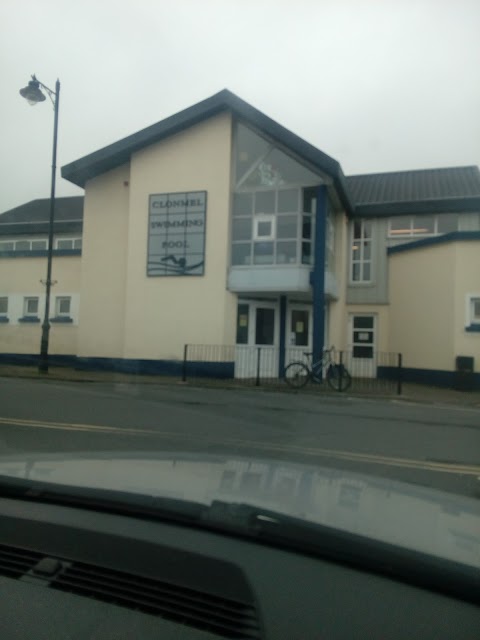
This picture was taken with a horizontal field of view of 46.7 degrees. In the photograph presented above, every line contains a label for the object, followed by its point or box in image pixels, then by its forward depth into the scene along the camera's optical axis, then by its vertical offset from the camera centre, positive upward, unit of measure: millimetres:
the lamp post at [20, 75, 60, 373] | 16683 +3518
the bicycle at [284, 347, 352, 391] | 15203 -667
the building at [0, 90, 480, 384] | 17391 +3158
